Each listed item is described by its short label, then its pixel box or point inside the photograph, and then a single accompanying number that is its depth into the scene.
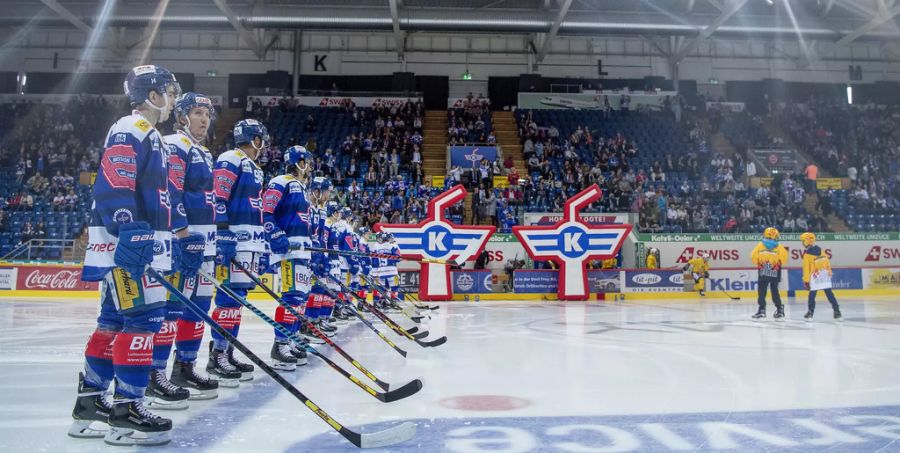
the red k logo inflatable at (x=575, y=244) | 16.97
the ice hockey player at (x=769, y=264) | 10.83
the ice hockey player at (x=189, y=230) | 3.79
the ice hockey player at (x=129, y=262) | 2.91
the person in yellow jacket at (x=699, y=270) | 18.61
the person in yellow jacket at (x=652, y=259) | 19.41
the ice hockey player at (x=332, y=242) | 8.55
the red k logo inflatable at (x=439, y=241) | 16.59
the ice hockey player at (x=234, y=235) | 4.73
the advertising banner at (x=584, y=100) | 31.22
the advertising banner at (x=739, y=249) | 19.89
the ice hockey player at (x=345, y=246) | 10.45
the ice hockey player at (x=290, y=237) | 5.63
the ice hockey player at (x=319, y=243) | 7.38
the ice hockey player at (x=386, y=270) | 12.61
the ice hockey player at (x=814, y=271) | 10.80
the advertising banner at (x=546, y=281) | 17.97
